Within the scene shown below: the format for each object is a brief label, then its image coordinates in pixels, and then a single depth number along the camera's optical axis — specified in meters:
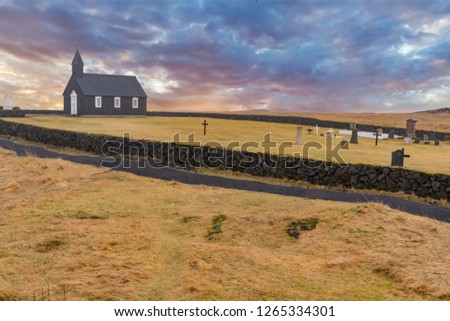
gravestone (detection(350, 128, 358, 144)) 30.25
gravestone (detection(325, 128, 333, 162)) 22.06
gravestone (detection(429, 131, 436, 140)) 36.67
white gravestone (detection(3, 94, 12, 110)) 57.62
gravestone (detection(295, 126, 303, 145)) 28.89
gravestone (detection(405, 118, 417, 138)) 37.03
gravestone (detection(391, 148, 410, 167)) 18.34
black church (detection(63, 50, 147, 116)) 56.16
